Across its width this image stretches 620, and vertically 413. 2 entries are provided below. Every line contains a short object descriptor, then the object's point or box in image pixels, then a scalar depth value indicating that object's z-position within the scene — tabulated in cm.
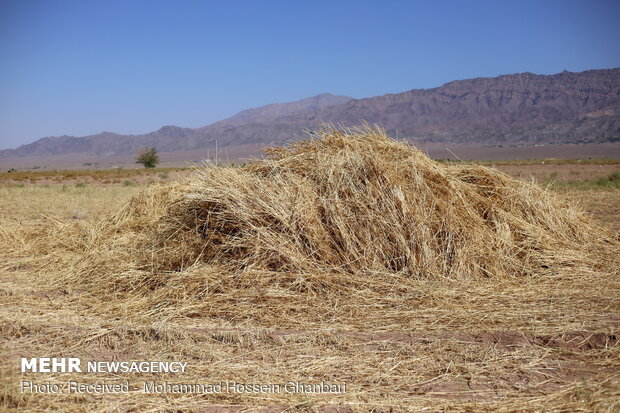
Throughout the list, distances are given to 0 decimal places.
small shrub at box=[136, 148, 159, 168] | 5112
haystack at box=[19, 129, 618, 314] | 487
